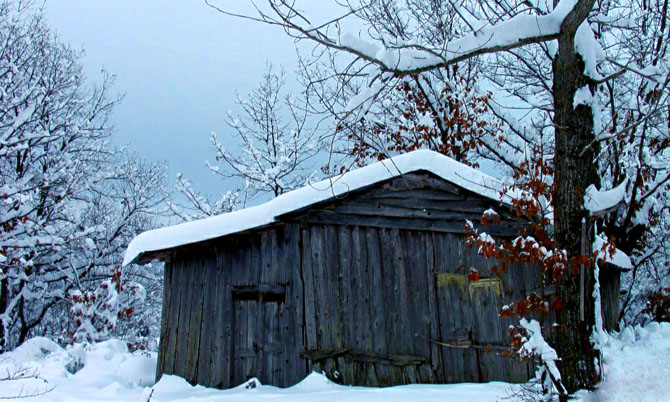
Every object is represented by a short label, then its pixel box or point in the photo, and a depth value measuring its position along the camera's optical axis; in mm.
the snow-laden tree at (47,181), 14953
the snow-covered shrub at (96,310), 12312
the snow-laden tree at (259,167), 20156
